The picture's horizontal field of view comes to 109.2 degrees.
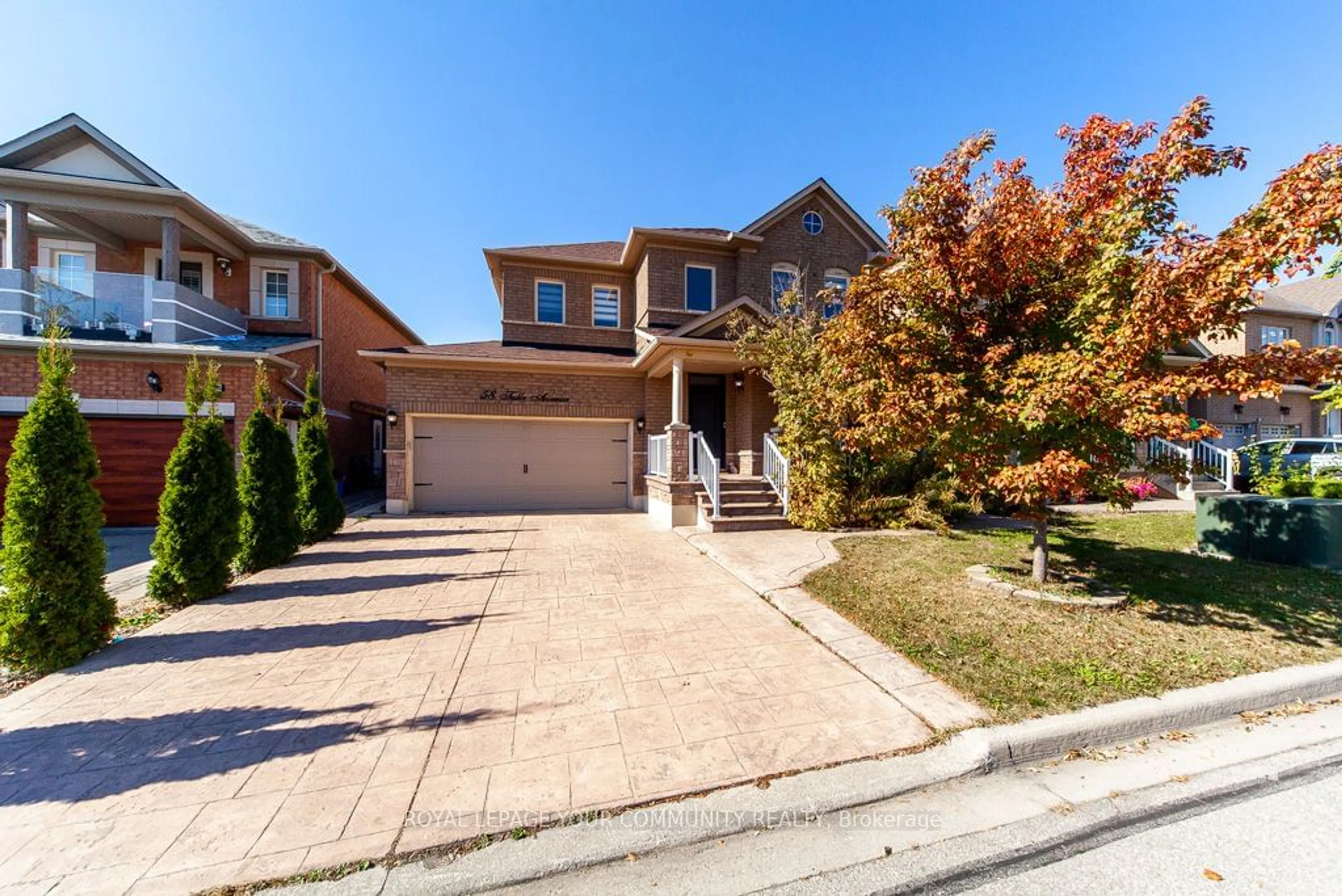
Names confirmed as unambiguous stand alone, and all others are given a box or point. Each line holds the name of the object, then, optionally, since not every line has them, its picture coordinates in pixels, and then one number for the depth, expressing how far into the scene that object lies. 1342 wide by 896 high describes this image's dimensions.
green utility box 6.01
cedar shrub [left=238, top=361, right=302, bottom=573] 6.51
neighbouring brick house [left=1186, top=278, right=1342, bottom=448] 16.89
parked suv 12.09
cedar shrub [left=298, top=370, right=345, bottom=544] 8.12
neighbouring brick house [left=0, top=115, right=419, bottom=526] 9.53
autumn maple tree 3.65
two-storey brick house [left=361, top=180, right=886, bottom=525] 11.08
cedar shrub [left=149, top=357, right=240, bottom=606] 5.20
